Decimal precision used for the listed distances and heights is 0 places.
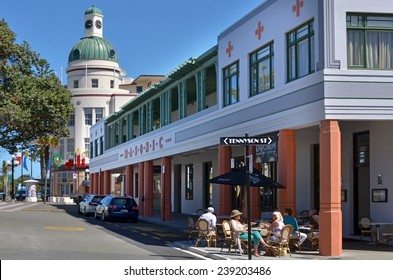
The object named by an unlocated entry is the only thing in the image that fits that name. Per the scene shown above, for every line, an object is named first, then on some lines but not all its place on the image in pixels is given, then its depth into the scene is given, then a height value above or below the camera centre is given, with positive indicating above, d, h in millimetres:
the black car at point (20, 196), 91050 -1947
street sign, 15133 +872
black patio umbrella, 19875 +44
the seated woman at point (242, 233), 17406 -1345
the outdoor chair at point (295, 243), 18562 -1683
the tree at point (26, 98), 32969 +4091
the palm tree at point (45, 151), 80688 +3928
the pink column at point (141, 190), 42094 -557
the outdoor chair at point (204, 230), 20625 -1470
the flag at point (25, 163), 95938 +2511
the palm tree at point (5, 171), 99981 +1543
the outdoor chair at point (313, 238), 18906 -1570
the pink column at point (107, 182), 56653 -87
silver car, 42281 -1358
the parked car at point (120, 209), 36031 -1458
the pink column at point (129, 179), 46406 +127
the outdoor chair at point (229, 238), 18297 -1525
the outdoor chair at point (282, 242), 17359 -1564
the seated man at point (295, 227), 18531 -1250
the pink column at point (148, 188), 40431 -415
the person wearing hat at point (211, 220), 20891 -1180
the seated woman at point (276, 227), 17656 -1186
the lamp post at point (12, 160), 81219 +2446
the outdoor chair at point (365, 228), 20773 -1474
